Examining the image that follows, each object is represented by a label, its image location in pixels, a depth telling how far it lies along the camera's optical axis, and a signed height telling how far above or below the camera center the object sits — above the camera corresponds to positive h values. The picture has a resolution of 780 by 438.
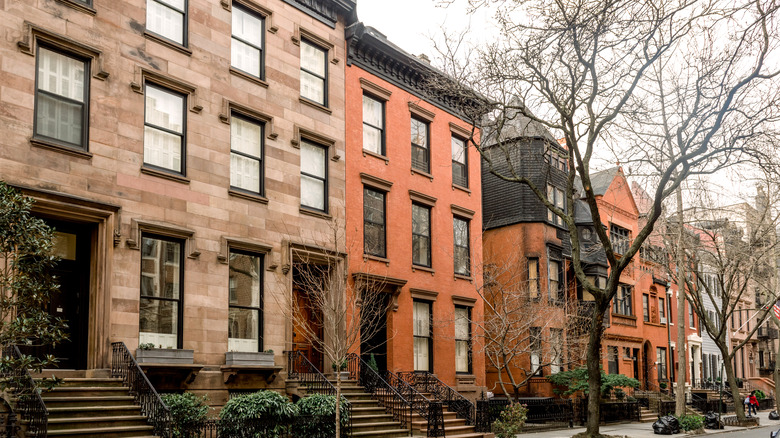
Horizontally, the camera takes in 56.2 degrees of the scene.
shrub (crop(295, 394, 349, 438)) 16.48 -2.25
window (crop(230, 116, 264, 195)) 19.33 +4.34
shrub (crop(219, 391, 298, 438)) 15.38 -1.98
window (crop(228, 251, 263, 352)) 18.72 +0.41
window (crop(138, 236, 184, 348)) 16.53 +0.61
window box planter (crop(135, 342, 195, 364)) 15.67 -0.79
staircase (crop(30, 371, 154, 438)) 13.03 -1.67
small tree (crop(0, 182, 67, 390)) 10.79 +0.58
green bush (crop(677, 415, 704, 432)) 26.94 -3.94
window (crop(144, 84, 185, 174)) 17.20 +4.49
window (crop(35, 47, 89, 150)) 15.11 +4.61
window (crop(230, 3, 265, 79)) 19.91 +7.52
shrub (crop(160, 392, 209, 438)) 14.70 -1.95
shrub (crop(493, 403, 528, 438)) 19.31 -2.84
